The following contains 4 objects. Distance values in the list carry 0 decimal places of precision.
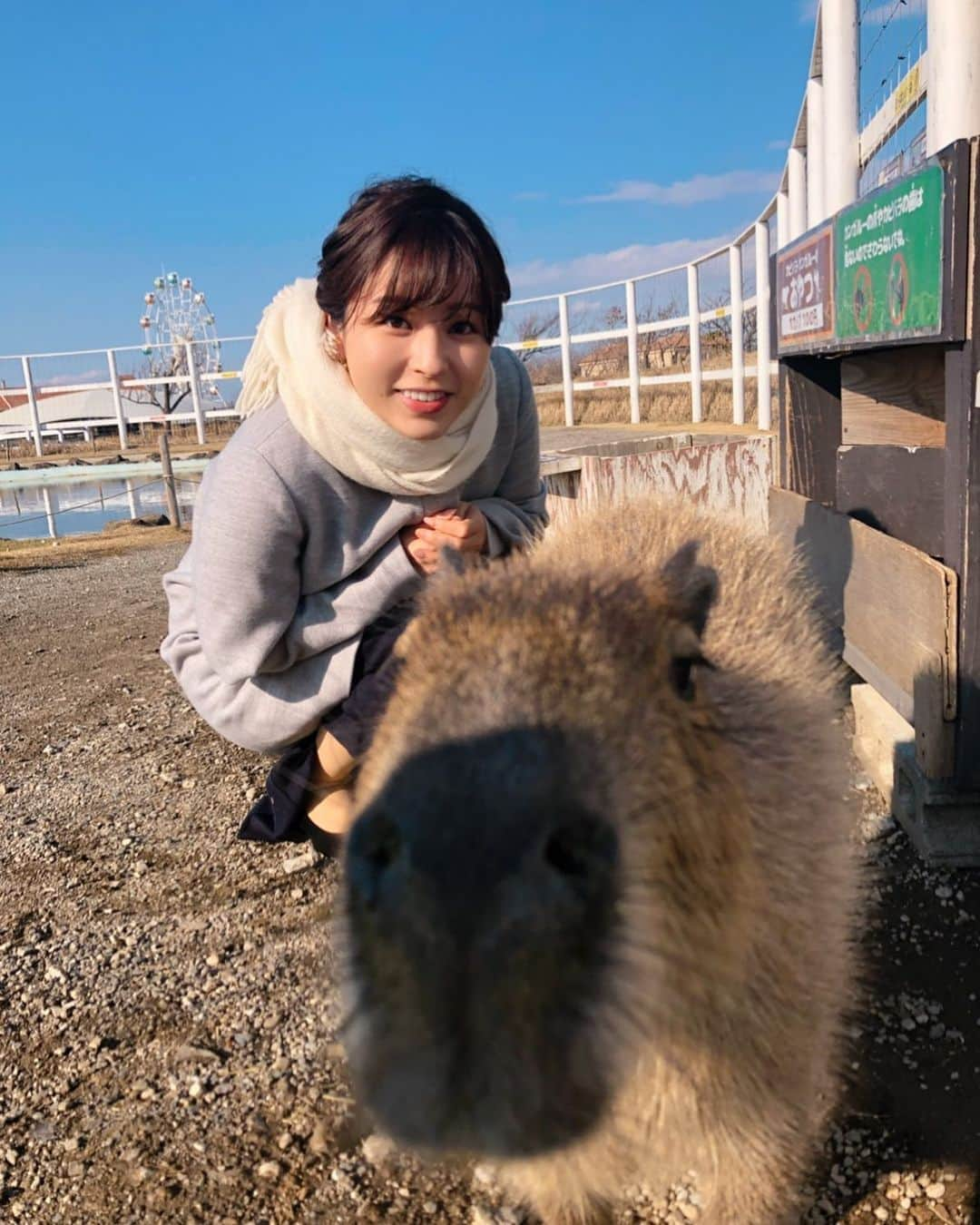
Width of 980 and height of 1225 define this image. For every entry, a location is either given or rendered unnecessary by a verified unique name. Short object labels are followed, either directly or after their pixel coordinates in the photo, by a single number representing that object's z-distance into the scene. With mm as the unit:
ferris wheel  24844
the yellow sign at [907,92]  3646
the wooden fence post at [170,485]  13017
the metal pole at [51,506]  14477
